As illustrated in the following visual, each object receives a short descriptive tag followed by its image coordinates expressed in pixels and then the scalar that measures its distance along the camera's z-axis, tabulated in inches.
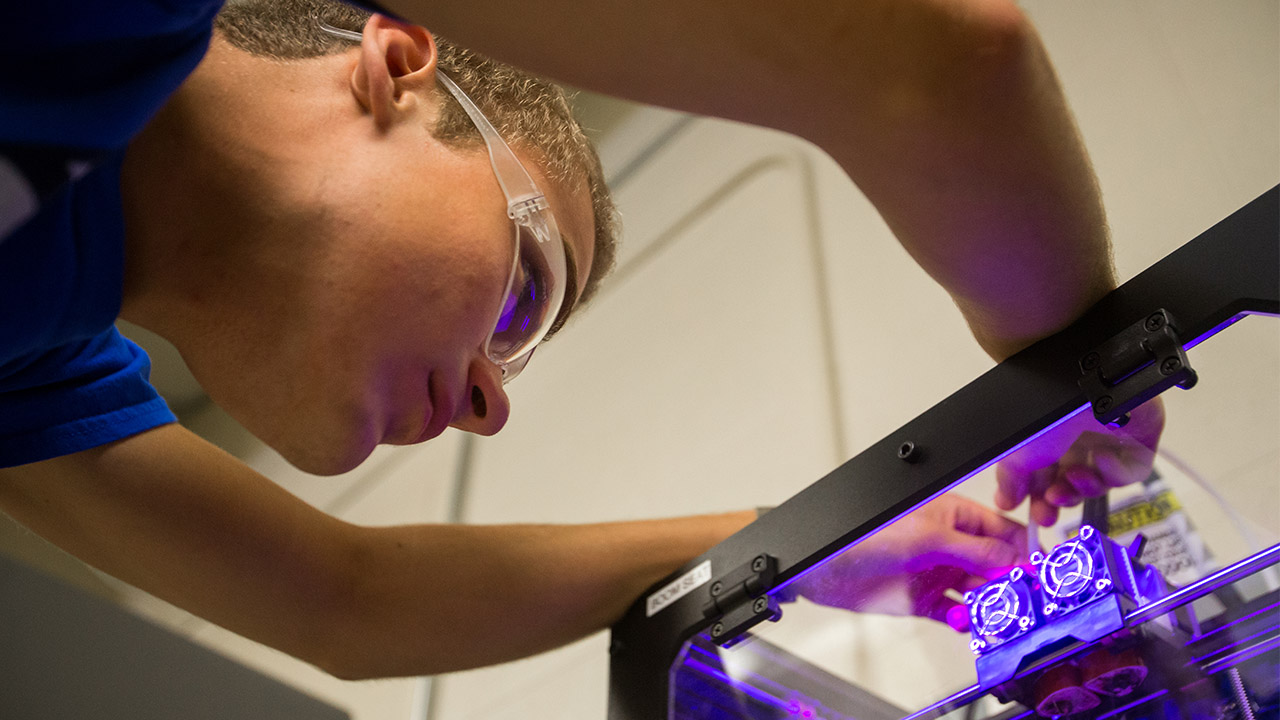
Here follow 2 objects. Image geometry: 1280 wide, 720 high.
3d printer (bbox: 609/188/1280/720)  23.6
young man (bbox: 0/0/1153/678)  17.2
